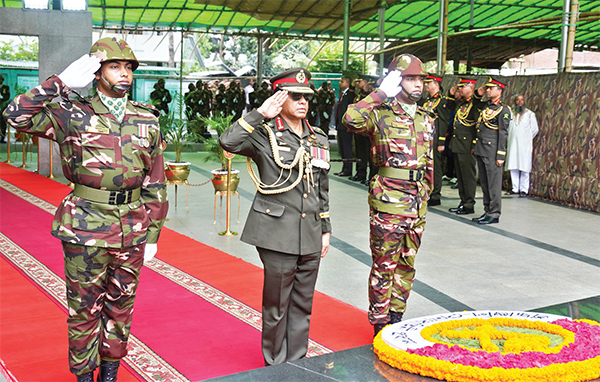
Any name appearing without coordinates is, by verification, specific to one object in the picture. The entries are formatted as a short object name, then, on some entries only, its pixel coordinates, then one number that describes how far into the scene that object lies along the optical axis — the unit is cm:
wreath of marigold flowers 221
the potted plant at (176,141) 678
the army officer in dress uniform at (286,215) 281
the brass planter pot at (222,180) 643
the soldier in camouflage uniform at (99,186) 245
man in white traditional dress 887
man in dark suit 1081
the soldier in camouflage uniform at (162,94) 1404
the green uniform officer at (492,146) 706
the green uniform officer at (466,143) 767
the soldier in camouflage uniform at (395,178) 342
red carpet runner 301
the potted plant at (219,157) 643
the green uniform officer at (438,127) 799
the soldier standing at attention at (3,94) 1317
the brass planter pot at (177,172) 677
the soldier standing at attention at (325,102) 1489
